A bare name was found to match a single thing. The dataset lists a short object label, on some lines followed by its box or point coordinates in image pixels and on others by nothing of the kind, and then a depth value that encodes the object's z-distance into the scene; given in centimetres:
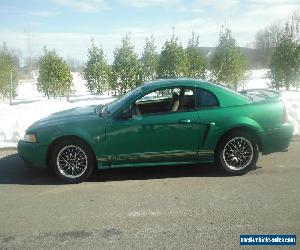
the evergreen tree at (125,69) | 1500
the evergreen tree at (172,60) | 1453
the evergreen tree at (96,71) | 1616
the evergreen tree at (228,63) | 1536
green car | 550
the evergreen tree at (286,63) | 1445
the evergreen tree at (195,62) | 1521
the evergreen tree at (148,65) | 1556
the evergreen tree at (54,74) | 1568
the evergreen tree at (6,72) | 1658
